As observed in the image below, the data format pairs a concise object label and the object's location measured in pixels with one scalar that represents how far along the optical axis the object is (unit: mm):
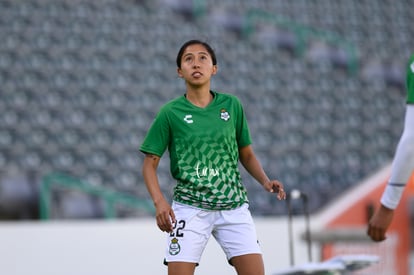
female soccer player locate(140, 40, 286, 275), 5891
